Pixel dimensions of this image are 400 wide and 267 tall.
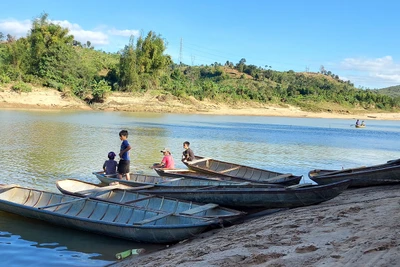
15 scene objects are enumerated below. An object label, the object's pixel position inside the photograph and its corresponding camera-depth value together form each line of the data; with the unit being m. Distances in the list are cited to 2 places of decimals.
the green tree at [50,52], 53.56
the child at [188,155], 14.27
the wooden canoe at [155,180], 10.89
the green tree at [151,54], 58.88
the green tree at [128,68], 55.94
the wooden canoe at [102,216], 6.91
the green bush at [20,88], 46.31
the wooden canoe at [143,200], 7.58
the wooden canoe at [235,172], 10.79
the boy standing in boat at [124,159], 10.91
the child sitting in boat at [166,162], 13.24
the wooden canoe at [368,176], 9.45
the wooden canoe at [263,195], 7.65
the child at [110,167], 11.80
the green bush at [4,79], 46.53
